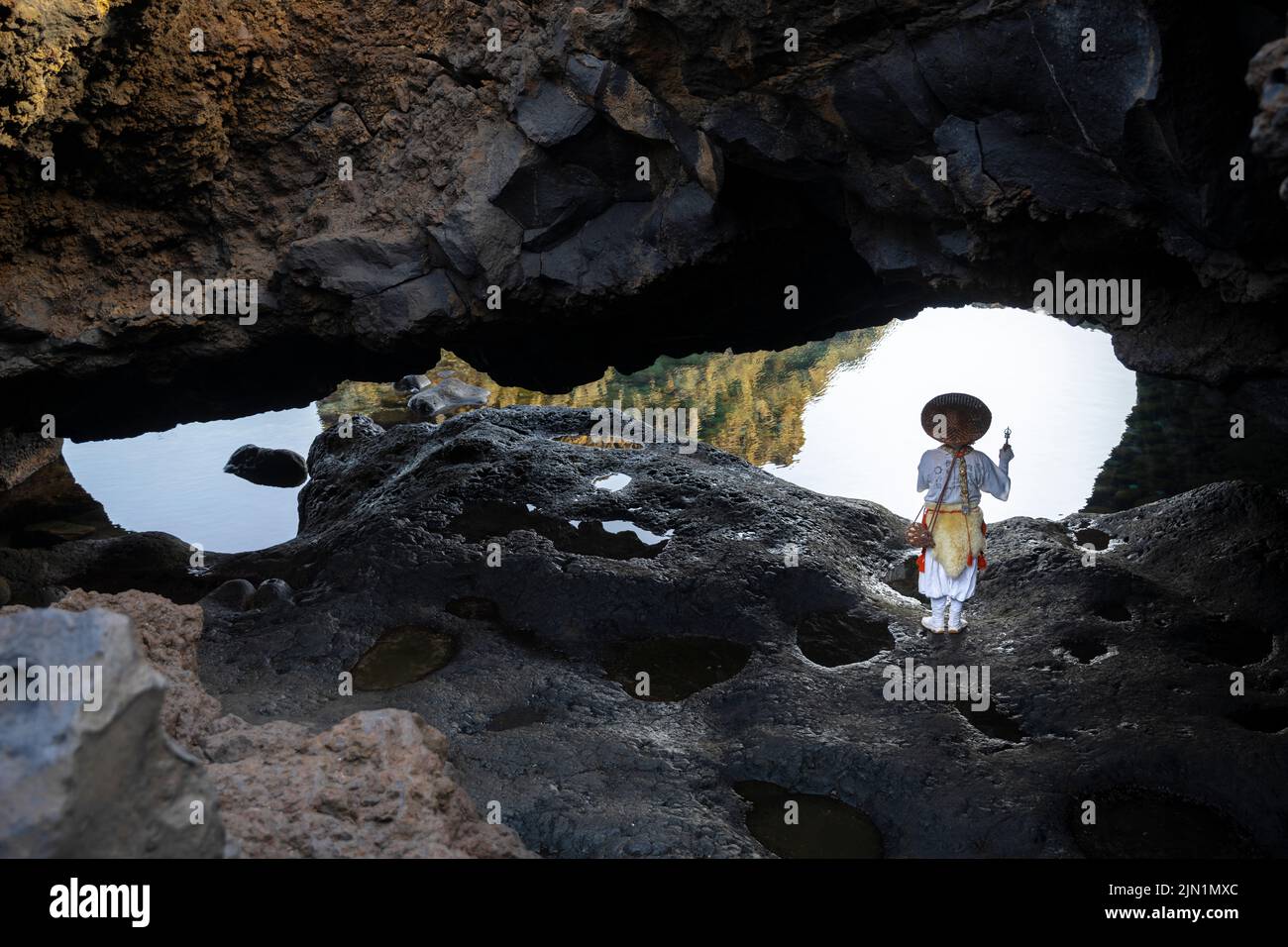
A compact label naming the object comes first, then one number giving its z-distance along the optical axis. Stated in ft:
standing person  20.49
